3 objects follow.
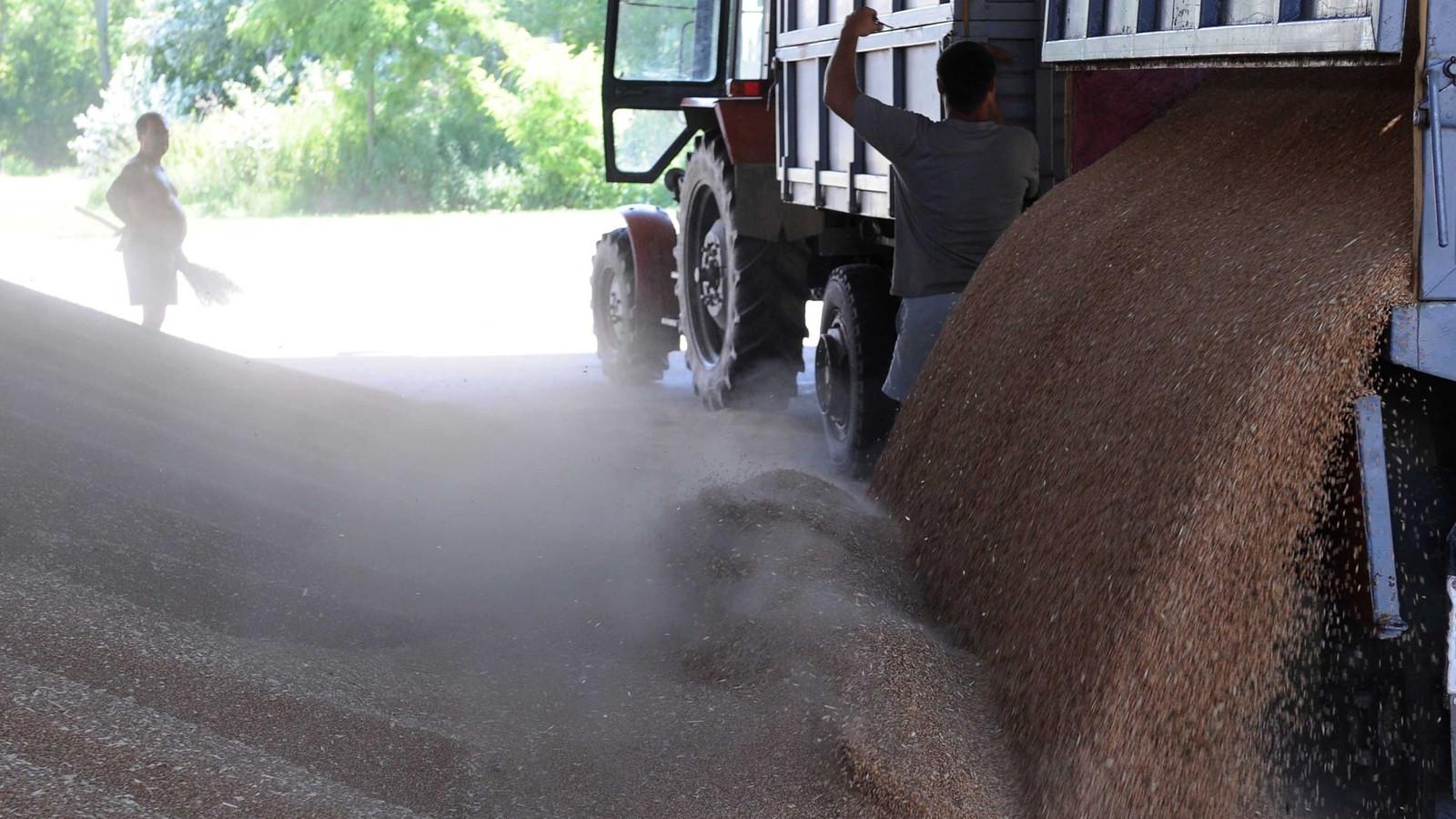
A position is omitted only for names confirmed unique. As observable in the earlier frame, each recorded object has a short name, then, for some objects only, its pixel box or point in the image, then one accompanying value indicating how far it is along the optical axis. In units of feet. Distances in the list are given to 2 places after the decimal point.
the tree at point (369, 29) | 107.65
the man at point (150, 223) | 31.89
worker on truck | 18.54
